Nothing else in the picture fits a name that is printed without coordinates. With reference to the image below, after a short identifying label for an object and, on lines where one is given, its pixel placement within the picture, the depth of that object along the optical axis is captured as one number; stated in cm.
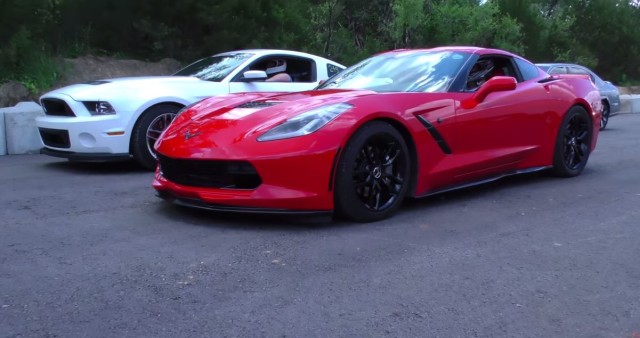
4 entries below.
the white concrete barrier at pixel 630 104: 2012
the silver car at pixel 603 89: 1422
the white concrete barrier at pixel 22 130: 909
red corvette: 463
